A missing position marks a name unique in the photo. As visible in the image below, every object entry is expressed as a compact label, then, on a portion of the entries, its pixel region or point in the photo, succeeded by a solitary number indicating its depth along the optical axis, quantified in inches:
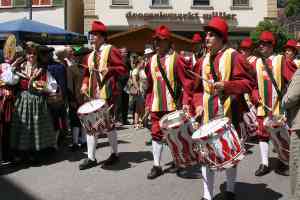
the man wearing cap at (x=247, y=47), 360.2
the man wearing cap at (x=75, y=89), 312.2
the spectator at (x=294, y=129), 146.9
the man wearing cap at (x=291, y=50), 293.3
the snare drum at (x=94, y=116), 232.7
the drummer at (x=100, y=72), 251.3
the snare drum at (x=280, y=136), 207.8
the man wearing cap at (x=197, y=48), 361.1
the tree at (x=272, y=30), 851.4
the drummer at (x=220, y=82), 186.7
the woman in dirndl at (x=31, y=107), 260.2
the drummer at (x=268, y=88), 239.5
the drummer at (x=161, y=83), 235.5
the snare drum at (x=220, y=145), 167.3
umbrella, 390.8
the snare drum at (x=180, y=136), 200.9
